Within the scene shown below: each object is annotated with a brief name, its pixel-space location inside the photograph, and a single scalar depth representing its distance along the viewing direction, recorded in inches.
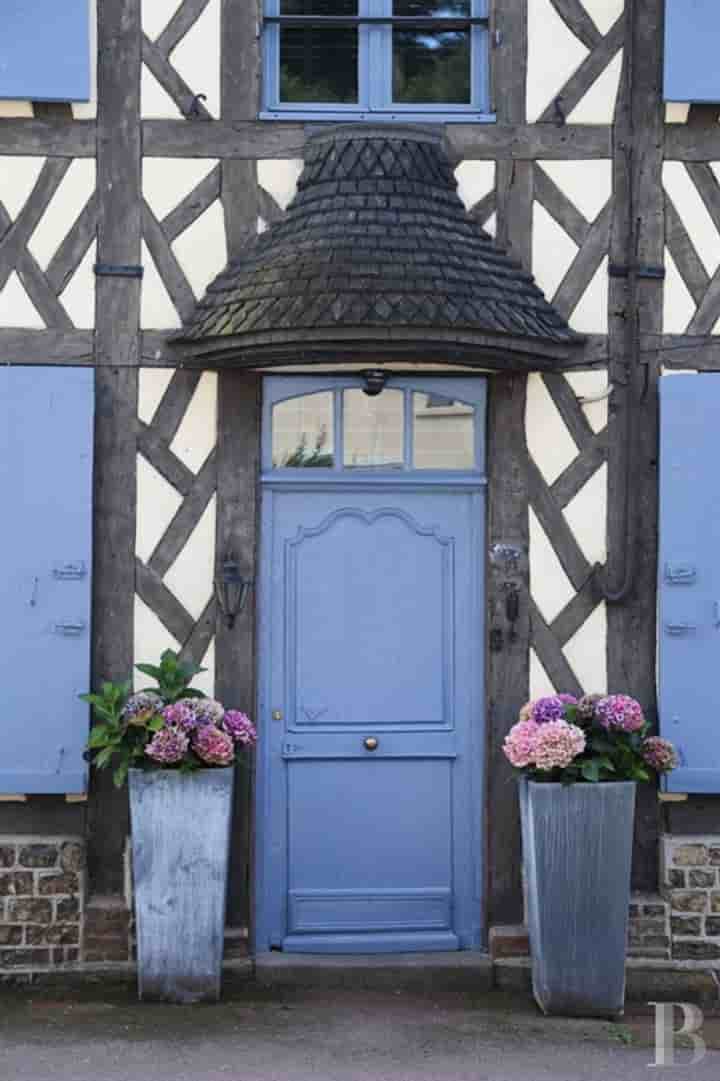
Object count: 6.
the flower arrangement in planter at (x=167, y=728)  231.5
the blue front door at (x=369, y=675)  253.4
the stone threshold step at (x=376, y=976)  247.4
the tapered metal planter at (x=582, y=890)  231.3
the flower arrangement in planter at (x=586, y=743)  231.0
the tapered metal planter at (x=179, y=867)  232.5
